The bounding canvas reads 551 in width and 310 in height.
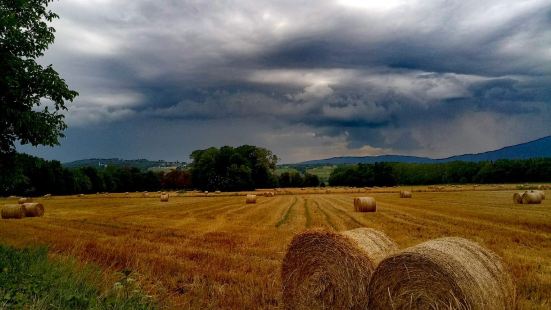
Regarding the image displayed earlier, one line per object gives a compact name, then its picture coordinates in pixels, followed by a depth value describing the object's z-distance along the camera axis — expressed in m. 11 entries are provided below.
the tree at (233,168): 108.56
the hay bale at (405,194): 52.66
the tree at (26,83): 14.28
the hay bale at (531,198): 36.78
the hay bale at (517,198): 37.75
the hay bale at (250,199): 47.16
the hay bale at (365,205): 31.37
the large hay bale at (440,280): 7.29
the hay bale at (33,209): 32.84
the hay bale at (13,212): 31.67
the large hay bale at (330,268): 8.71
